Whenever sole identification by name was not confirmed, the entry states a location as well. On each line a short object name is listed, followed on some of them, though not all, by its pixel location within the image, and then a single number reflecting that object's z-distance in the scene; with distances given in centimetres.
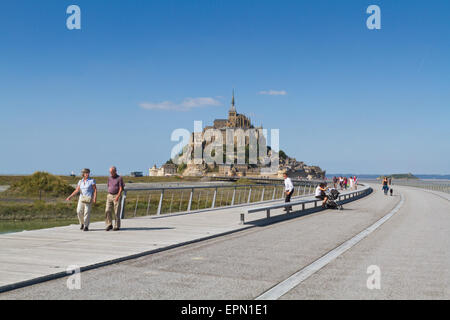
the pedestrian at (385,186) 4428
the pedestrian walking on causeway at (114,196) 1284
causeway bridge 640
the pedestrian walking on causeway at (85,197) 1260
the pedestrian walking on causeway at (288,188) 2102
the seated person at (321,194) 2373
